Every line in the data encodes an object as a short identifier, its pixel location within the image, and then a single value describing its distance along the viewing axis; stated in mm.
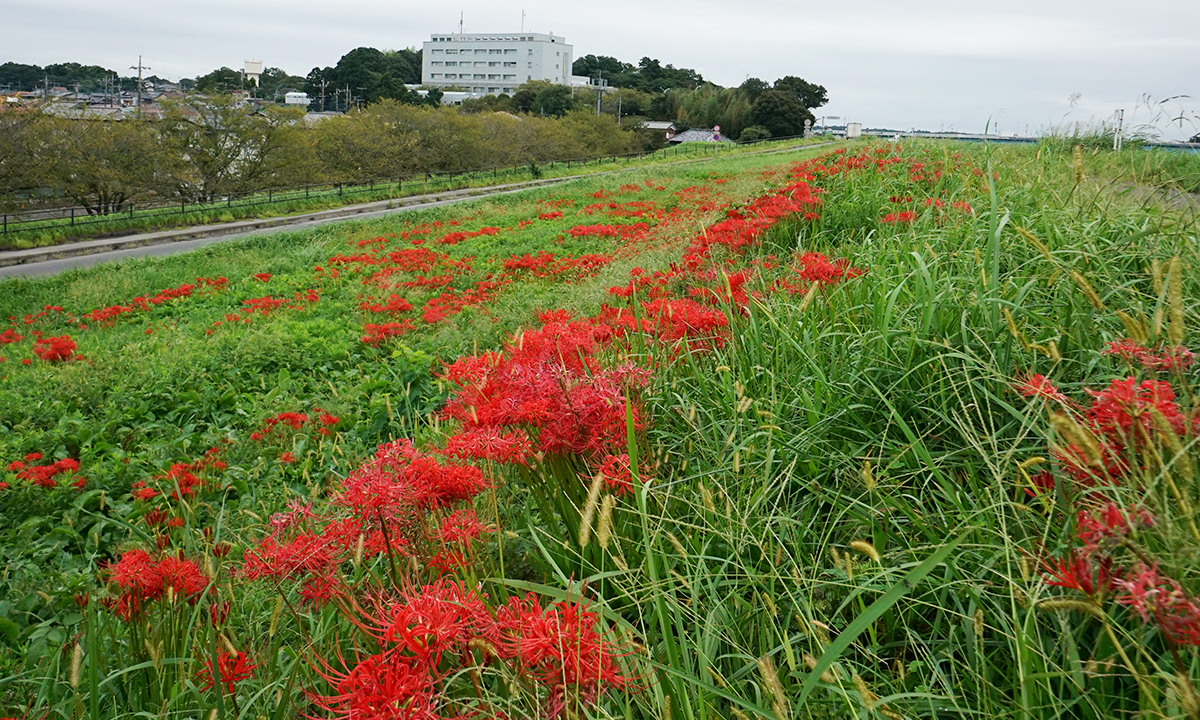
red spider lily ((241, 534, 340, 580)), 1777
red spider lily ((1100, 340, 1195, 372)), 1824
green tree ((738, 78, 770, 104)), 76550
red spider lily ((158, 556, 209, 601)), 2092
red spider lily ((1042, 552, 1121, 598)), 1350
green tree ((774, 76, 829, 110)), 74375
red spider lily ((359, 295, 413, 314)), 8314
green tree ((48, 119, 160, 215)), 22609
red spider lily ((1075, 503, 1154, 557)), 1327
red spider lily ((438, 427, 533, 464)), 2084
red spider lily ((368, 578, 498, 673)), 1431
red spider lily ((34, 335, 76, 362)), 7294
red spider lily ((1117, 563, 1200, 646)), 1220
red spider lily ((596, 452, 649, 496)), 2151
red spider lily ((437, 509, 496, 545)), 1872
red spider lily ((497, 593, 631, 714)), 1417
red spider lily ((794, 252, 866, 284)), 3555
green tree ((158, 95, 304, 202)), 26672
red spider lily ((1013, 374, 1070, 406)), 1839
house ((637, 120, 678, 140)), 74300
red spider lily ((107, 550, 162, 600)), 2061
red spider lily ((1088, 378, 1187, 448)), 1582
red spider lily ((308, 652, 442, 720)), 1335
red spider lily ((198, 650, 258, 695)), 1863
